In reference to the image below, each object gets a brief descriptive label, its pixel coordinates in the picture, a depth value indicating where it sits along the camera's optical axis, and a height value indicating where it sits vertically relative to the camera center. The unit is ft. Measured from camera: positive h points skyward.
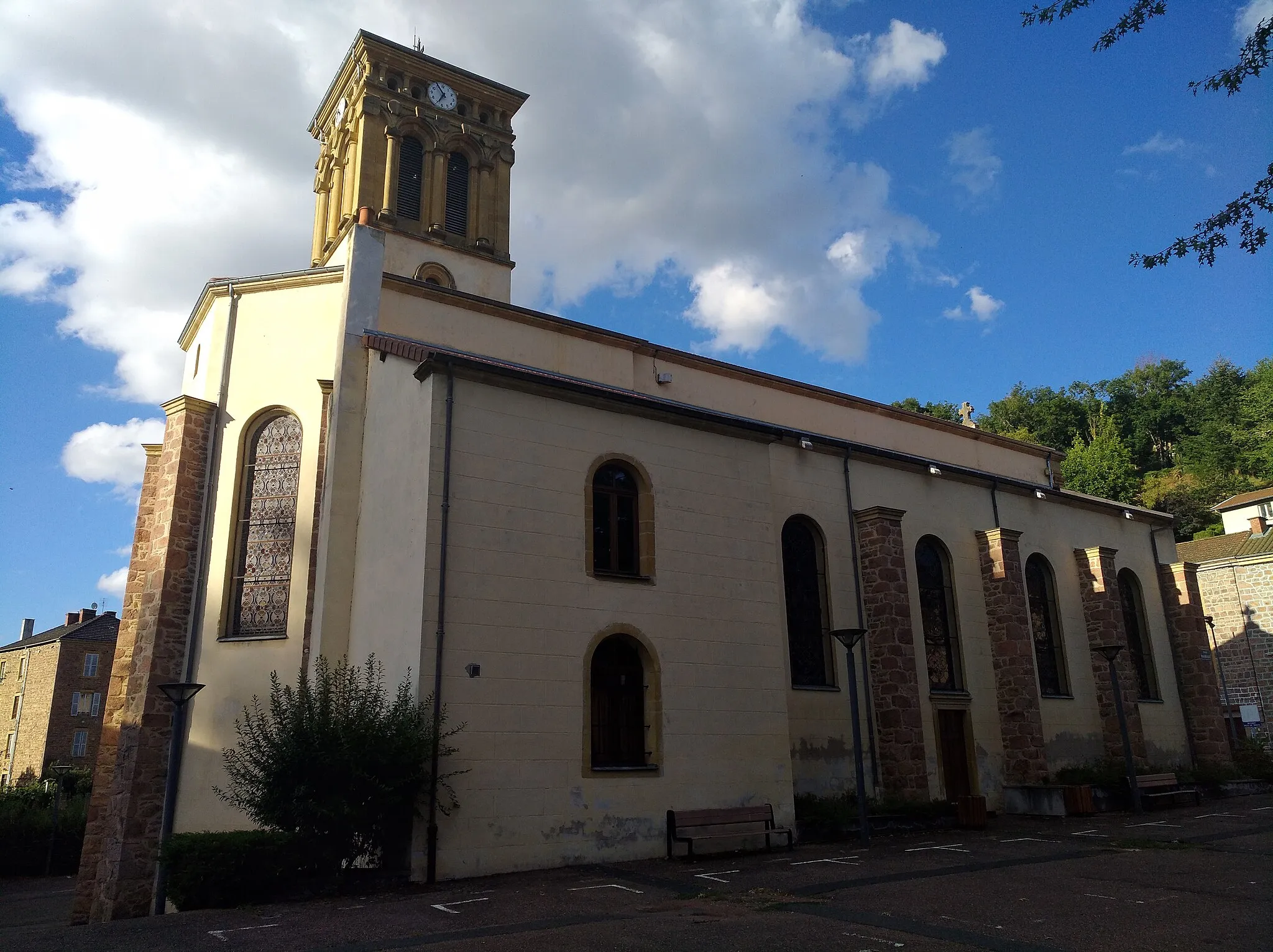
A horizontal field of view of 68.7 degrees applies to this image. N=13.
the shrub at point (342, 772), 37.70 -0.29
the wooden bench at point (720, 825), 45.88 -3.27
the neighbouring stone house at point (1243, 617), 109.81 +14.91
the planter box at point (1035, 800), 60.64 -3.21
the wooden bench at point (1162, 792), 64.75 -3.03
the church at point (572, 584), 44.42 +9.89
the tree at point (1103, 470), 160.86 +46.81
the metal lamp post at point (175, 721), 42.80 +2.11
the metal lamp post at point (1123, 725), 62.03 +1.50
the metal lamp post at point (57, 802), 96.37 -3.17
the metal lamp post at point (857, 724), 49.57 +1.57
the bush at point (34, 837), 97.91 -6.69
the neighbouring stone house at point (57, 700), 161.79 +12.19
